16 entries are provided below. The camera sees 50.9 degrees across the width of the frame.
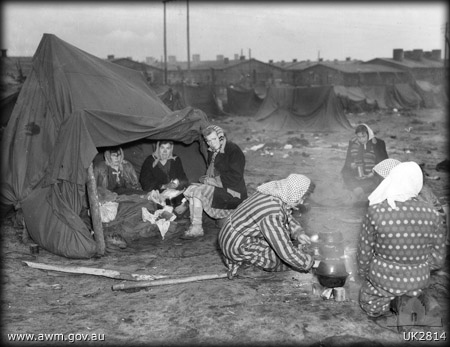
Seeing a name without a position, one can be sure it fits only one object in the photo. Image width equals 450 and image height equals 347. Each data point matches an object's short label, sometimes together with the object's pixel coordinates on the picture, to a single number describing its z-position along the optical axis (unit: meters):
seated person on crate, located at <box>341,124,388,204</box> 7.35
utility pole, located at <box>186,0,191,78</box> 31.96
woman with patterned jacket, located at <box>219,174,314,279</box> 4.27
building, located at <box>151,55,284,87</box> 41.38
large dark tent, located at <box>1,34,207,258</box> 5.61
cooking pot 4.11
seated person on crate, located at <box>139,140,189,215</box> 6.96
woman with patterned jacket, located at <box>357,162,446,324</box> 3.50
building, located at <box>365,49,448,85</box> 41.62
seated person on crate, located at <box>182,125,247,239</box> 6.23
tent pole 5.68
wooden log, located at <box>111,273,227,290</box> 4.63
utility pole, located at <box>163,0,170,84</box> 28.45
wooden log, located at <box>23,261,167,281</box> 4.84
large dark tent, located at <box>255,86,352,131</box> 20.72
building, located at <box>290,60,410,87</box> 38.53
